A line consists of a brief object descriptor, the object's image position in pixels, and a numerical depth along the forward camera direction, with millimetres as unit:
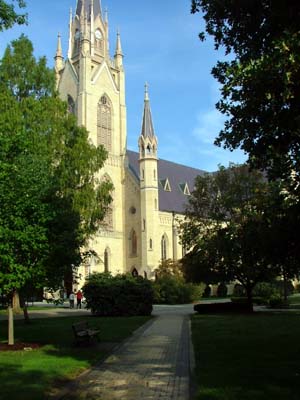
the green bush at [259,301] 43562
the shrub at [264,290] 48375
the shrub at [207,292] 61062
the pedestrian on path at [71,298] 39075
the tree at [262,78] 8213
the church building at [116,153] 62719
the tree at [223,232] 30109
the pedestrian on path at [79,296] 39531
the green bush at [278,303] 36875
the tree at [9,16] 12086
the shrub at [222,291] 63031
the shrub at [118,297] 30234
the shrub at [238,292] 57681
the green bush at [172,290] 46469
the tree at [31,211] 14556
